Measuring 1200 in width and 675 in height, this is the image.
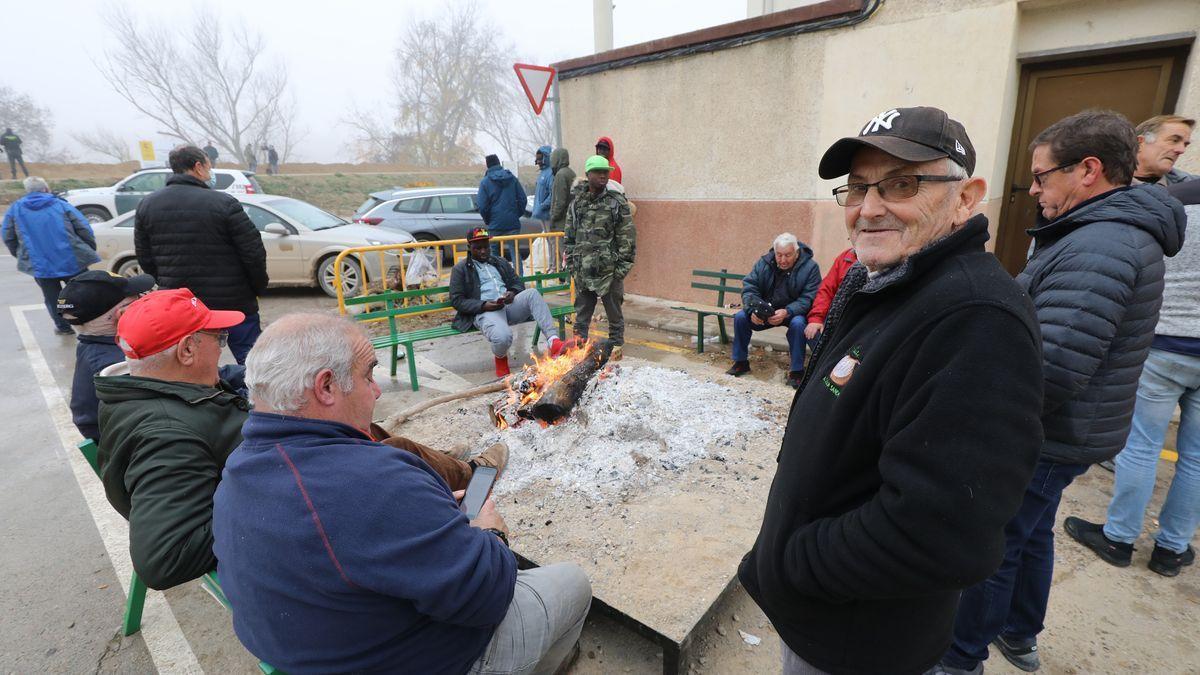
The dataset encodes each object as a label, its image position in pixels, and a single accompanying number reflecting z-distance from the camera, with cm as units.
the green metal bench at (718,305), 630
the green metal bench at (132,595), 234
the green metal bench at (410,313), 534
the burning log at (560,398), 401
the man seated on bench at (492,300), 567
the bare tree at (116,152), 4888
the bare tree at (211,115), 4197
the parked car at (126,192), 1345
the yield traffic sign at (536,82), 780
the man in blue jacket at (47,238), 678
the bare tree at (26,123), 4384
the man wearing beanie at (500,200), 841
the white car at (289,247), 934
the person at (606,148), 733
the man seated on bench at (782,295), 538
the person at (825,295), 507
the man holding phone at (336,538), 140
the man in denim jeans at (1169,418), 255
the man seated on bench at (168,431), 181
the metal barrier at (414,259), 572
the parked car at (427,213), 1200
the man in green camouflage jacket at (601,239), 610
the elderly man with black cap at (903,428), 100
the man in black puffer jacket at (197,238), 424
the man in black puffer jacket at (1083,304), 179
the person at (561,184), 811
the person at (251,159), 4344
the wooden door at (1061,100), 476
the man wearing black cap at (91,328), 259
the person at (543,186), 905
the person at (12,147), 2453
